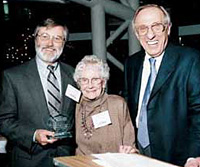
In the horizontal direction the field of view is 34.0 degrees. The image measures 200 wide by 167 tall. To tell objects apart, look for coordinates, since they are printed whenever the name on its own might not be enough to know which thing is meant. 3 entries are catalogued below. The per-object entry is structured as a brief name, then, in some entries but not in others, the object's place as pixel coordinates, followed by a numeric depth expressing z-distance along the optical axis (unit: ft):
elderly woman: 6.96
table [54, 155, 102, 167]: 5.25
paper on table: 5.17
